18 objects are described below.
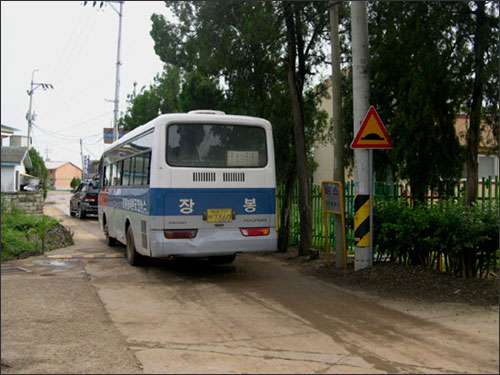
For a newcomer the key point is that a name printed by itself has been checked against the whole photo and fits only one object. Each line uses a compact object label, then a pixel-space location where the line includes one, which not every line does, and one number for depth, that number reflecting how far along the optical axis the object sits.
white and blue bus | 9.30
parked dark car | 25.23
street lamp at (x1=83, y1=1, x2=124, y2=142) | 33.81
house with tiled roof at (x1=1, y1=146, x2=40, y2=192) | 34.16
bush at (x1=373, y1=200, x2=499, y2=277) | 7.82
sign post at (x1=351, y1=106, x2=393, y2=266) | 9.47
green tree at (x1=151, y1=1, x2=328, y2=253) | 11.81
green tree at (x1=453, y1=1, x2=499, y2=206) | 8.69
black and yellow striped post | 9.66
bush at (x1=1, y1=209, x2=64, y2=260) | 12.12
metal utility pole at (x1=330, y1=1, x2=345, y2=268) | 10.62
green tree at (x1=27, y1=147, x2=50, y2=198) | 59.16
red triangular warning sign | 9.46
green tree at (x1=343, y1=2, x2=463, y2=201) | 9.03
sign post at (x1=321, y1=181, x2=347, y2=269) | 10.44
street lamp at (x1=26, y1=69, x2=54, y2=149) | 43.78
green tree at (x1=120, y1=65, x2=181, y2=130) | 30.31
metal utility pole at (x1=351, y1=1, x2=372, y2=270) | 9.67
